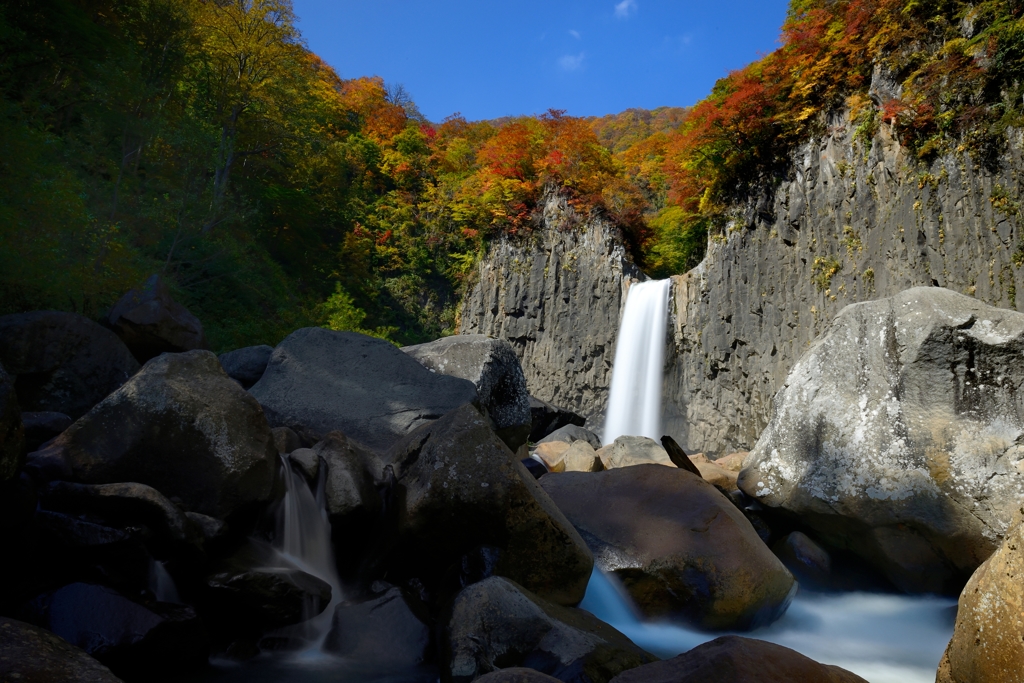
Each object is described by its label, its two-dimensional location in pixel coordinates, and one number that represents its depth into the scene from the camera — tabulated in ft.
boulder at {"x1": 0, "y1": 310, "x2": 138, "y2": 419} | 23.73
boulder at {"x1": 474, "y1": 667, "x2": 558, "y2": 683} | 9.25
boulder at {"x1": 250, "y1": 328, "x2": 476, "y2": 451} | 24.84
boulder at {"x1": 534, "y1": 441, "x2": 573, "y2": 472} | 36.88
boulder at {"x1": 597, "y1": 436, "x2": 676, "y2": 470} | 35.17
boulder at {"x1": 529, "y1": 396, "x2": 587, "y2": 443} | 64.34
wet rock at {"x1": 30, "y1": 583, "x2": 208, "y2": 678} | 11.67
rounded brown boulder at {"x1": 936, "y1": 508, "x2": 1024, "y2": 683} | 9.29
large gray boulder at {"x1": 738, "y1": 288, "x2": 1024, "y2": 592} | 20.16
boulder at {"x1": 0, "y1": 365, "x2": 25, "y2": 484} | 11.12
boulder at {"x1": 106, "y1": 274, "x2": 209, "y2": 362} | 31.45
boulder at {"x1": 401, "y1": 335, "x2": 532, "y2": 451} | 30.17
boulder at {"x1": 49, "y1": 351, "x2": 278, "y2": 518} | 14.80
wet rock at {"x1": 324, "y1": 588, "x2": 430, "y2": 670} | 14.33
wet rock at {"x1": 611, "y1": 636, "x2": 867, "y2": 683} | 8.59
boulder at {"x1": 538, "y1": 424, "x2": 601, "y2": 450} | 51.44
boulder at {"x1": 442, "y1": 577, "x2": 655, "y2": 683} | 12.15
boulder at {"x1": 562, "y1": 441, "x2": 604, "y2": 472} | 34.24
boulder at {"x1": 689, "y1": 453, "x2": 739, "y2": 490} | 28.27
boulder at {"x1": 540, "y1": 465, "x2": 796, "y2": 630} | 17.92
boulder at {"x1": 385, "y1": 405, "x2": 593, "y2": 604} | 15.52
